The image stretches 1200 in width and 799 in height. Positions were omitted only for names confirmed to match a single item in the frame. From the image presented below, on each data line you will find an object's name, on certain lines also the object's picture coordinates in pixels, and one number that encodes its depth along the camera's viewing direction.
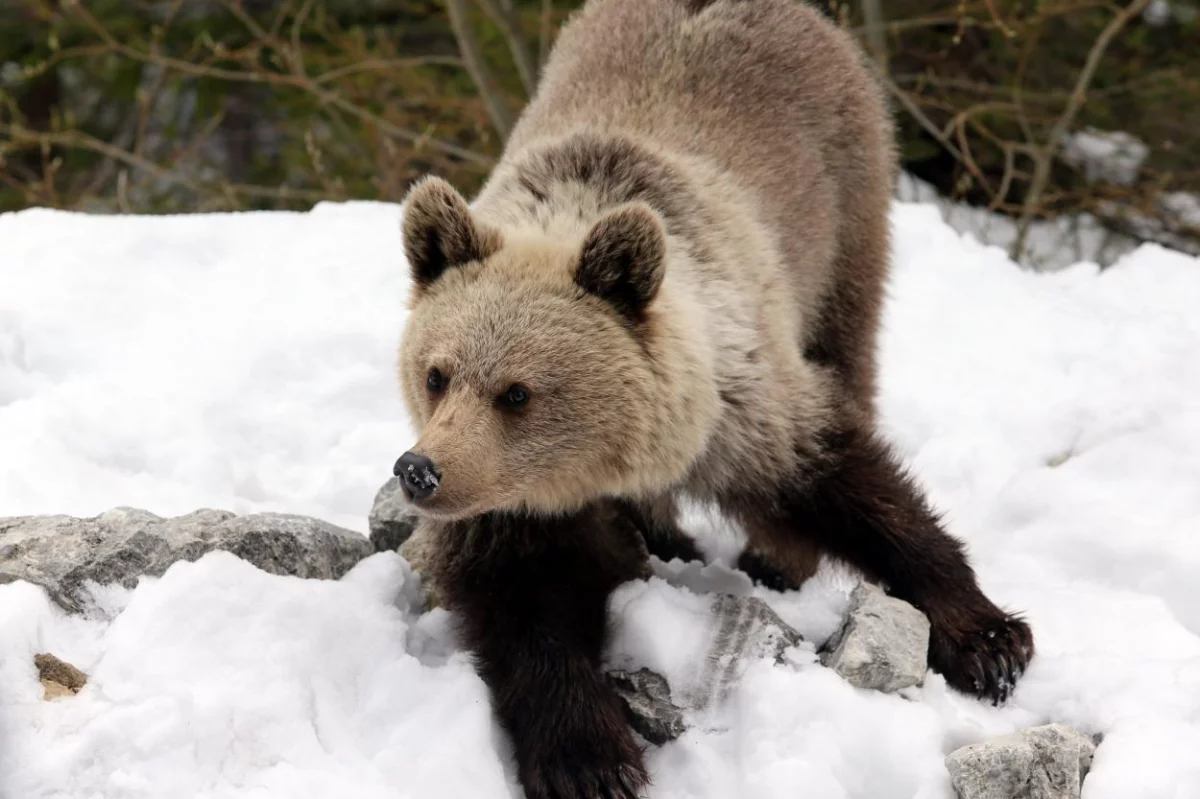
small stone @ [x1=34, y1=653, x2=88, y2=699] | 6.11
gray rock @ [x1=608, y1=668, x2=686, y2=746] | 7.03
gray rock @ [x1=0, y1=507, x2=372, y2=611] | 6.80
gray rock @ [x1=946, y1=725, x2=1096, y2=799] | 6.34
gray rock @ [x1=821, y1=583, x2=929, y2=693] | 7.16
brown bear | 7.18
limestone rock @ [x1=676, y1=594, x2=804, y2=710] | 7.14
